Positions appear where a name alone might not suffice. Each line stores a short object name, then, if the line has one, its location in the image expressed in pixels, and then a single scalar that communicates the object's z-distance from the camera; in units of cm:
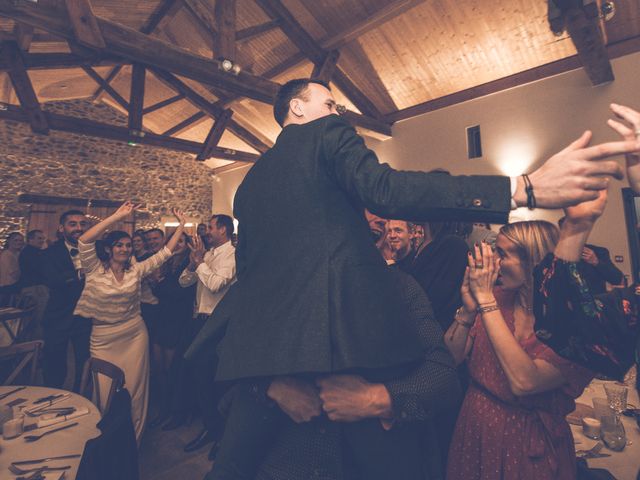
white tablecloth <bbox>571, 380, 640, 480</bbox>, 112
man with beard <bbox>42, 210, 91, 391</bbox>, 328
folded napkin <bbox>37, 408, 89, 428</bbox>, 166
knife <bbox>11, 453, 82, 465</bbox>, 137
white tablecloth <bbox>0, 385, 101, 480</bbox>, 138
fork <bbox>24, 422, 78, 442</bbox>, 154
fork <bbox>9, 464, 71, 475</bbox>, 131
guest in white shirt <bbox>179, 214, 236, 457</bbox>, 296
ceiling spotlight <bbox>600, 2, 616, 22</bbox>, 335
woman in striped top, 269
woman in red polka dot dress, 112
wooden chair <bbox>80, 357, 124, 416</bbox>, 201
